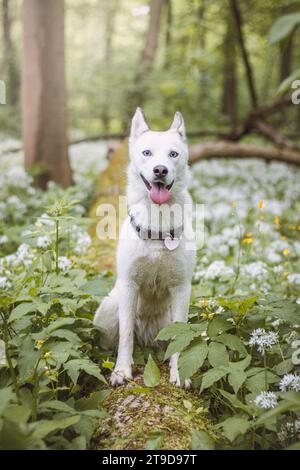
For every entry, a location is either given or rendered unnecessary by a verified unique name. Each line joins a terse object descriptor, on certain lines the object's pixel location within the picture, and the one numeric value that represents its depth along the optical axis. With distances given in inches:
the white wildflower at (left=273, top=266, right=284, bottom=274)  187.1
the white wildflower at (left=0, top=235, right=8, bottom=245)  190.2
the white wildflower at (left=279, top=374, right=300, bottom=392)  101.6
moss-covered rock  97.1
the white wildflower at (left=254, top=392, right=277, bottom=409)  95.2
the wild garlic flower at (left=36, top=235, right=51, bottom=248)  145.1
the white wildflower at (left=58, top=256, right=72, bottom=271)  145.5
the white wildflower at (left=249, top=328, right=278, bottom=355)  110.7
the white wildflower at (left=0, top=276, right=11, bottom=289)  136.6
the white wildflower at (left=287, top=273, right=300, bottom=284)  171.2
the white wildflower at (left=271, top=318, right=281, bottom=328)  132.2
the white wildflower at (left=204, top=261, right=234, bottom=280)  183.8
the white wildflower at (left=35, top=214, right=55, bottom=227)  127.5
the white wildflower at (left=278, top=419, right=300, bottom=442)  99.9
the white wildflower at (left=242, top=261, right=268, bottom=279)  180.3
